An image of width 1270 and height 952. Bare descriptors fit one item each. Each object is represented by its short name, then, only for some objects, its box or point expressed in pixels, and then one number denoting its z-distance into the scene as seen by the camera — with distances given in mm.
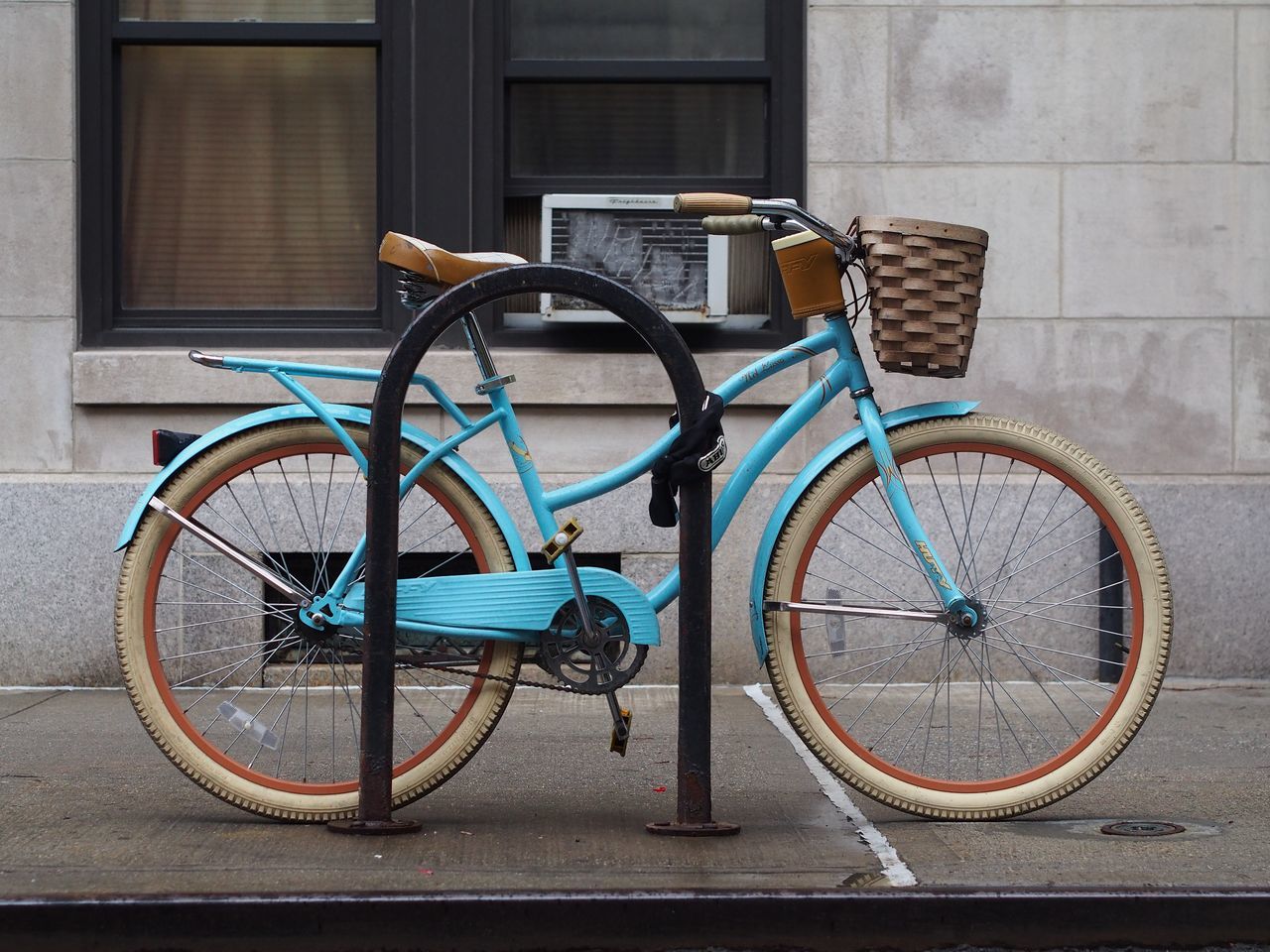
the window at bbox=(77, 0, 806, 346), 6453
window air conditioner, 6465
